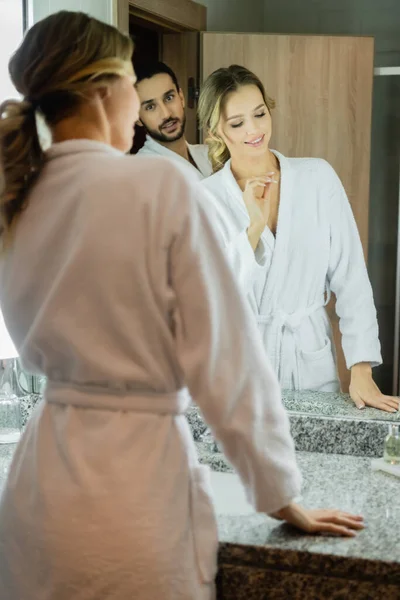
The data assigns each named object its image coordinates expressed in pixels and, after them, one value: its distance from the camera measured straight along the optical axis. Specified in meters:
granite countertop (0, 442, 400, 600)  1.05
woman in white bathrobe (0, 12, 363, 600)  0.94
